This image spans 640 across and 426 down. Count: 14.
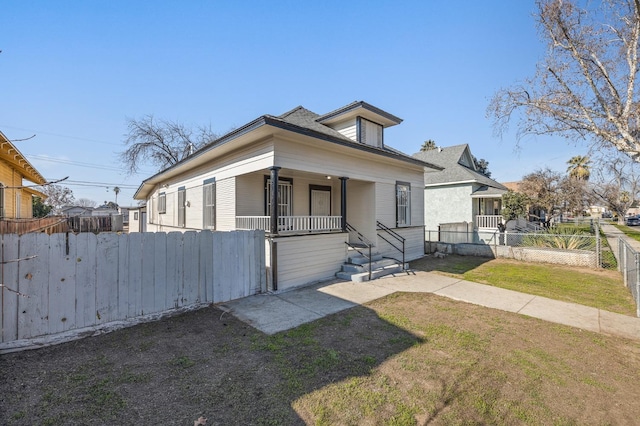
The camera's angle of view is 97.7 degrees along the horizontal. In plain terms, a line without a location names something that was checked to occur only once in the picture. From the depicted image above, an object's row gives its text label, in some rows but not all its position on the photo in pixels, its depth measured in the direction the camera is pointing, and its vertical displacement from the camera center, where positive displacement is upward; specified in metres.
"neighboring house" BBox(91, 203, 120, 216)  54.03 +1.76
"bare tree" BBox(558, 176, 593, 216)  22.69 +1.69
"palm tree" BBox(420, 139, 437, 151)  41.97 +10.72
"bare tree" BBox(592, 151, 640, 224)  22.91 +2.00
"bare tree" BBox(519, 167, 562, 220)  21.83 +2.15
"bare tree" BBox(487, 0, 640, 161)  8.39 +4.77
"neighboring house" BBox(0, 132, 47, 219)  9.16 +2.02
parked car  44.88 -1.11
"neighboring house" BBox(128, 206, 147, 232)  25.64 -0.04
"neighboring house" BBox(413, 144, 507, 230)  19.78 +1.53
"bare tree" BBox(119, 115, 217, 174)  28.72 +8.40
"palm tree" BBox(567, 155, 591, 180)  38.03 +6.70
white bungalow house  7.92 +1.13
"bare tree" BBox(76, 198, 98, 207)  69.12 +4.84
